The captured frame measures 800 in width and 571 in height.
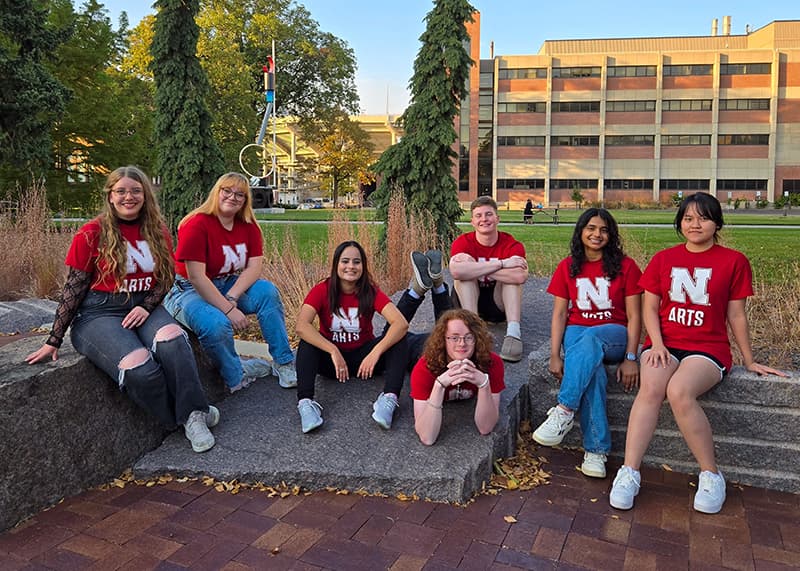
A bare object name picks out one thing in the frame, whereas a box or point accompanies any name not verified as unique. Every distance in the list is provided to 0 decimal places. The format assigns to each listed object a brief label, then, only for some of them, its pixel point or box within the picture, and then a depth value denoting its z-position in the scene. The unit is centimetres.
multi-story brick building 5231
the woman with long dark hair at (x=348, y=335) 341
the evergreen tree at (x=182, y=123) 1336
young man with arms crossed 420
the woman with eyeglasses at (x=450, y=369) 302
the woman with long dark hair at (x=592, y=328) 309
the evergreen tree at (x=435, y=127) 959
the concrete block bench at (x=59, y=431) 259
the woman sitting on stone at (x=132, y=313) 298
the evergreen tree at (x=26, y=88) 1241
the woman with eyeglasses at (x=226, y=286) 366
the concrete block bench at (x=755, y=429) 296
